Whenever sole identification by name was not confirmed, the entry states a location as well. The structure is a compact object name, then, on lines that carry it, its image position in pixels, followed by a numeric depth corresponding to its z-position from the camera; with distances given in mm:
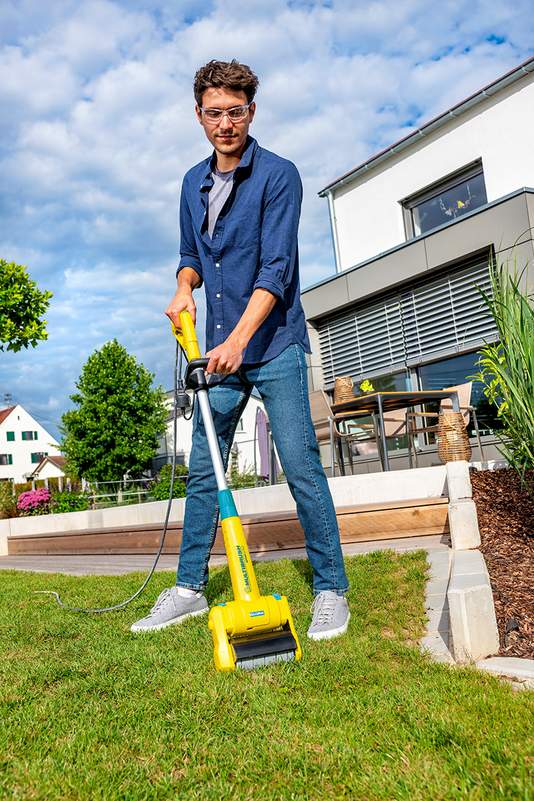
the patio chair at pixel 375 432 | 8299
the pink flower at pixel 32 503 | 13125
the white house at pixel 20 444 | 61031
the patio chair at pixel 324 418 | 7148
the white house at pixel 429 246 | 8680
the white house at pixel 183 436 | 34184
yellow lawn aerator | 2160
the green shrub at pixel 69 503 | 12383
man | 2771
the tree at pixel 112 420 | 33625
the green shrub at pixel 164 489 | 12508
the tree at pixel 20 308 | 12566
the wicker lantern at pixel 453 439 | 6238
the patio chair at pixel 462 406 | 7430
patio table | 6488
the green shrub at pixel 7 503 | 13180
